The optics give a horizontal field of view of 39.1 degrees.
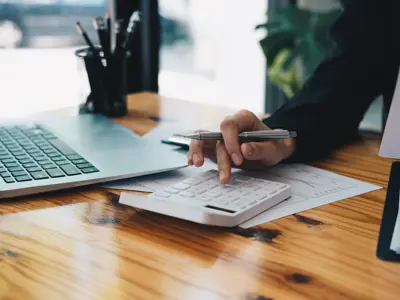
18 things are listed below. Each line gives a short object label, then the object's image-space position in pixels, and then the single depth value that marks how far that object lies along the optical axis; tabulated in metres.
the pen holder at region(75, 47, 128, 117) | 1.20
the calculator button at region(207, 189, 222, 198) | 0.65
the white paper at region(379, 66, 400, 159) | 0.84
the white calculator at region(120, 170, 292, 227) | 0.60
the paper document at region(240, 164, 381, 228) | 0.66
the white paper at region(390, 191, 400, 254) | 0.53
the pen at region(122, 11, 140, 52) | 1.23
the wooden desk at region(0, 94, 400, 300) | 0.47
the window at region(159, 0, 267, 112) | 2.53
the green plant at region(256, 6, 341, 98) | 2.10
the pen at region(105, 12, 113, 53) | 1.21
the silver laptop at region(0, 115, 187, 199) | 0.73
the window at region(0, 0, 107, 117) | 1.89
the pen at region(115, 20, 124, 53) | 1.22
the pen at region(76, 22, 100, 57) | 1.21
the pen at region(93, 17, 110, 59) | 1.20
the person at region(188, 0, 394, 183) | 0.78
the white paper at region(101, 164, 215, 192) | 0.75
